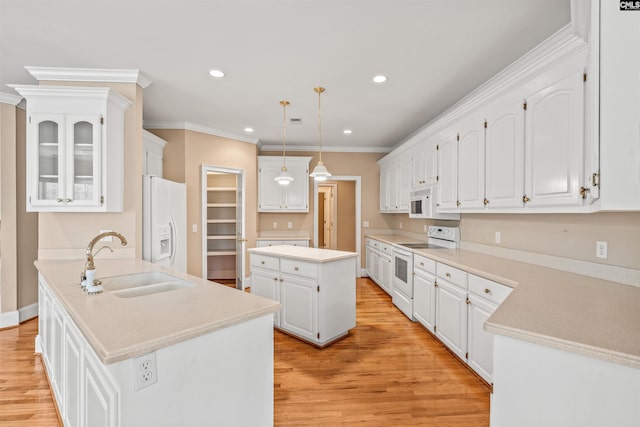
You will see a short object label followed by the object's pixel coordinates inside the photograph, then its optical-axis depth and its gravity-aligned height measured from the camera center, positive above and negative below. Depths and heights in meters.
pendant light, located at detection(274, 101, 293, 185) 3.59 +1.34
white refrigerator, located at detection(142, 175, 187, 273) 3.04 -0.12
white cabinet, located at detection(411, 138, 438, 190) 3.68 +0.66
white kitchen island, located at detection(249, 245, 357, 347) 2.88 -0.82
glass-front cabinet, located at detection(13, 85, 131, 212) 2.50 +0.56
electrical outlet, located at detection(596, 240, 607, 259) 1.91 -0.24
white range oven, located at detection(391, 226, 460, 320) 3.58 -0.62
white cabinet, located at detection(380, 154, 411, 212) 4.60 +0.49
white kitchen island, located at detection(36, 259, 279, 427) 1.00 -0.60
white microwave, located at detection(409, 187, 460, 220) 3.67 +0.09
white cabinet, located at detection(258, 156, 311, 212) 5.42 +0.47
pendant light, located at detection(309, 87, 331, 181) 3.16 +0.45
